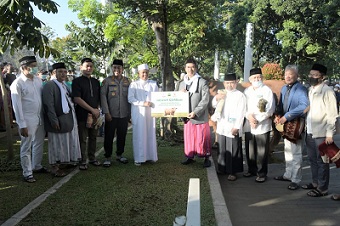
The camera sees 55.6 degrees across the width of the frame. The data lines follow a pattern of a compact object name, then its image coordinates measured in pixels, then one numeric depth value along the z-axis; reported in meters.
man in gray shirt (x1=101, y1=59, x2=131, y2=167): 5.88
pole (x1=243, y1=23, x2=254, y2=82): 14.20
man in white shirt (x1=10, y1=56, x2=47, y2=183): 4.83
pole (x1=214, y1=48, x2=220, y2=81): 26.72
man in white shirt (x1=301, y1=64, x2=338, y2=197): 4.57
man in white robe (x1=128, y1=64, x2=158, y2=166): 5.98
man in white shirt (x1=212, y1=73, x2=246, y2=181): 5.43
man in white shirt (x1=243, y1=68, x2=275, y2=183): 5.29
